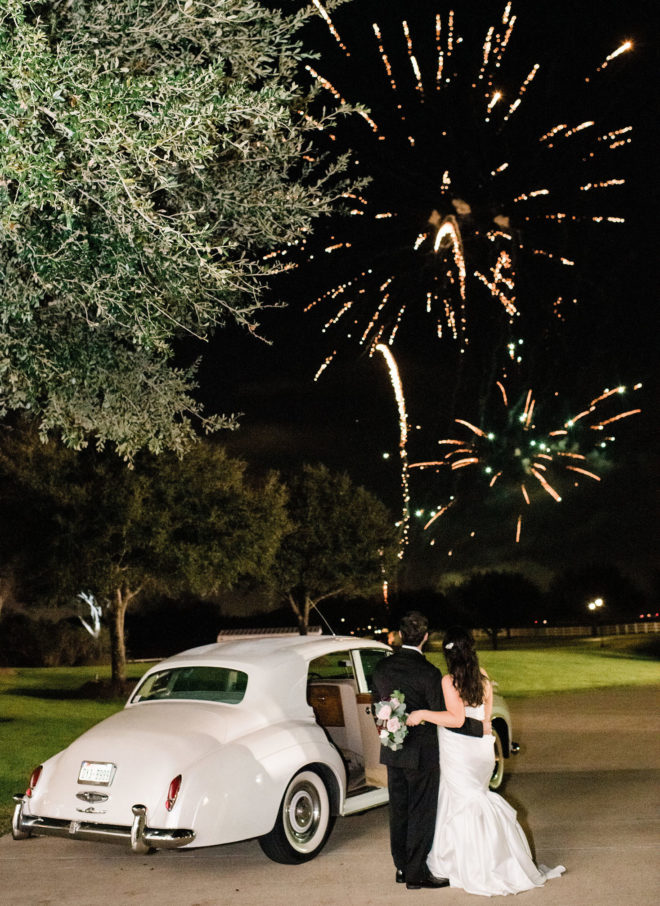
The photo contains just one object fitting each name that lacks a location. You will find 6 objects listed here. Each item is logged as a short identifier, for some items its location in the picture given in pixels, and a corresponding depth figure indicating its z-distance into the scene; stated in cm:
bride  611
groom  639
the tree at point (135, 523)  2527
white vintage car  629
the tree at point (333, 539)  4728
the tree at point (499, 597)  10800
